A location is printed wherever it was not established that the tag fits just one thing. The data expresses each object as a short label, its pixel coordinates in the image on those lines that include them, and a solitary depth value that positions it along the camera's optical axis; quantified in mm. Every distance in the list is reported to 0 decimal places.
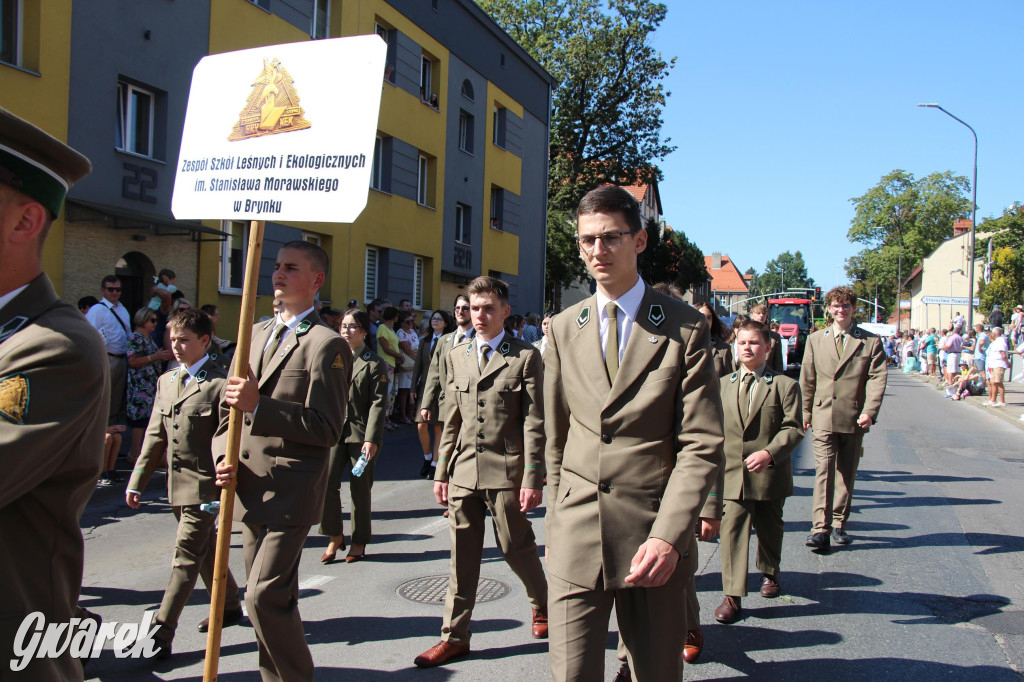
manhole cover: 5352
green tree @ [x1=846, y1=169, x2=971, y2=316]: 81688
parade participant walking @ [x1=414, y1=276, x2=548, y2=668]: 4383
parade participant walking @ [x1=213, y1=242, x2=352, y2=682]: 3234
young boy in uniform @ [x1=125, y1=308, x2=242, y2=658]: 4324
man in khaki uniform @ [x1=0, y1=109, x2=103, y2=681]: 1706
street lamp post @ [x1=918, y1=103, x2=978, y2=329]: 27109
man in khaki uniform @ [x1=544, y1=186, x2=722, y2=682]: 2738
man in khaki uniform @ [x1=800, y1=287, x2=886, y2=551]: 6977
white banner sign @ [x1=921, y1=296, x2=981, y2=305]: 27109
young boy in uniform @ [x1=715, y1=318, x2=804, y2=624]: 5008
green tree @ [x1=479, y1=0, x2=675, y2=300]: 36500
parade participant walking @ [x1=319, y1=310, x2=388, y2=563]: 6219
